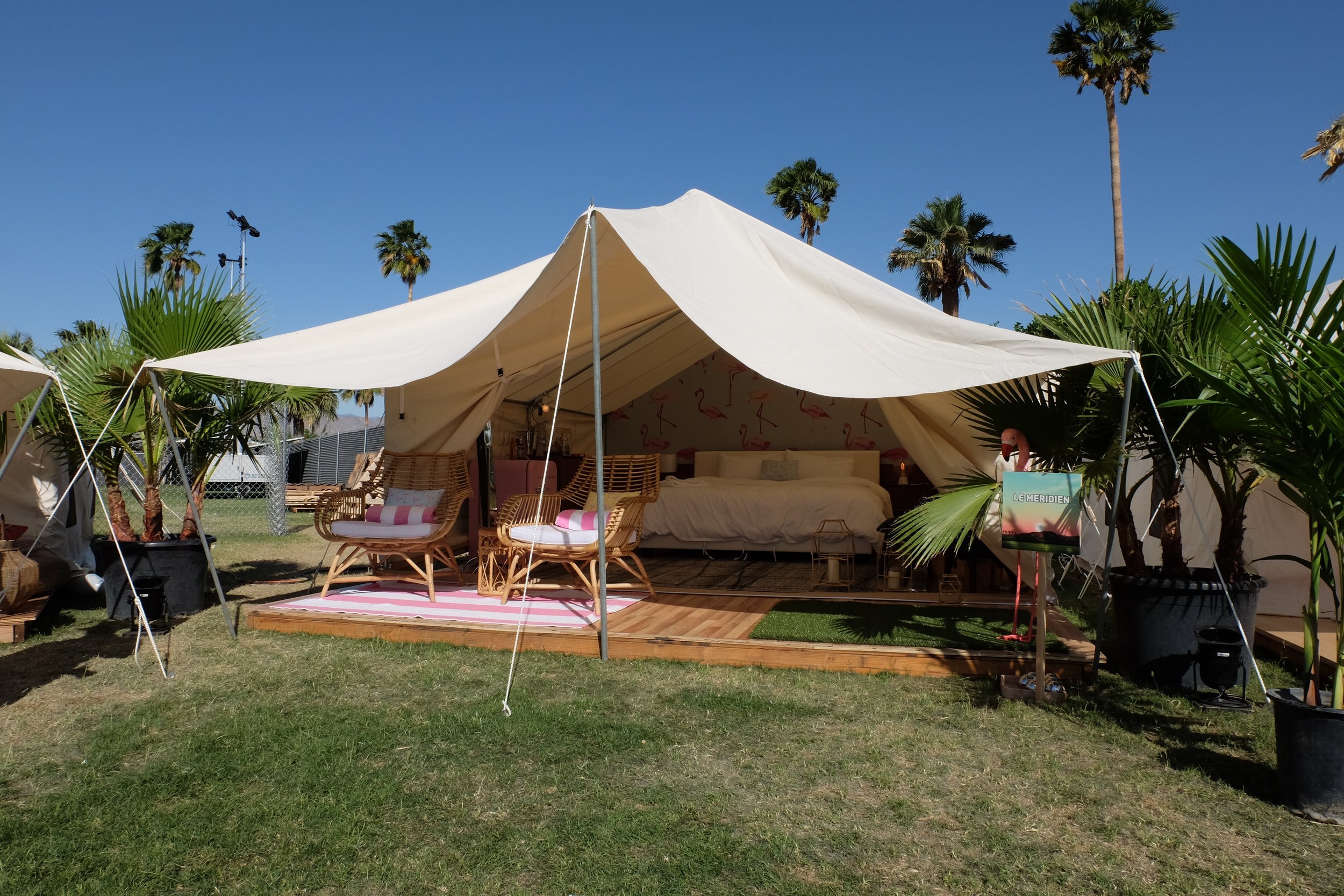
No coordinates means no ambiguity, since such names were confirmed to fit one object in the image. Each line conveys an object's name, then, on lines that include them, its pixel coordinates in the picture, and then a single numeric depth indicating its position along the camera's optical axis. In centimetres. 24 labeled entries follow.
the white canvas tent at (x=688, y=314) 348
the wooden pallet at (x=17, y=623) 450
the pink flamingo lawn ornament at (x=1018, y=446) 346
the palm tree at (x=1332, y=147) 1314
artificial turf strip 403
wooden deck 369
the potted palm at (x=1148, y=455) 330
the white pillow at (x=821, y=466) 898
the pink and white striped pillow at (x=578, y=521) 503
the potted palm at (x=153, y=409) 502
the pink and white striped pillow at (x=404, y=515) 522
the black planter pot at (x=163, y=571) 503
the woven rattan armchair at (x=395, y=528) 504
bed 716
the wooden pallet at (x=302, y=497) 1320
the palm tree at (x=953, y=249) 1781
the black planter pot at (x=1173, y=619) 341
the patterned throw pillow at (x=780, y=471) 903
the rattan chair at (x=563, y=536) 479
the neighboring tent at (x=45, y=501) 586
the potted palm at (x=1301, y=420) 226
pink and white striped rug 457
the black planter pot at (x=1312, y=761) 226
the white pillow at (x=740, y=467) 934
